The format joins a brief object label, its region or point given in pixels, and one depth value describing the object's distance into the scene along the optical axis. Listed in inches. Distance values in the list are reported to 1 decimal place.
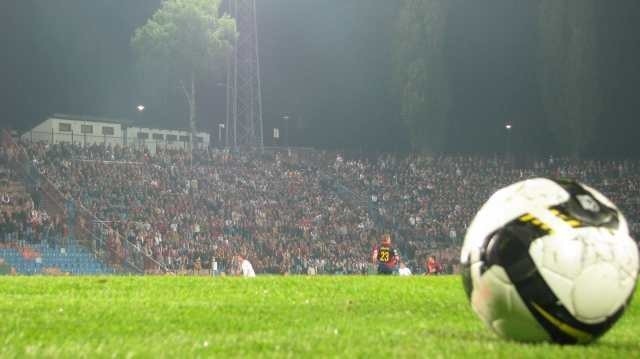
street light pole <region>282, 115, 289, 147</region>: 2827.3
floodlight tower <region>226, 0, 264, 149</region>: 2300.7
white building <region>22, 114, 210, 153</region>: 2390.5
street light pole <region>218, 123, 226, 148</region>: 2855.1
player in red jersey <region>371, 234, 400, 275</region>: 1142.3
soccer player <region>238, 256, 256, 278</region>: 1259.8
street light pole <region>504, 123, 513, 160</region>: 2544.3
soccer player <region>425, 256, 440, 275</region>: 1336.6
